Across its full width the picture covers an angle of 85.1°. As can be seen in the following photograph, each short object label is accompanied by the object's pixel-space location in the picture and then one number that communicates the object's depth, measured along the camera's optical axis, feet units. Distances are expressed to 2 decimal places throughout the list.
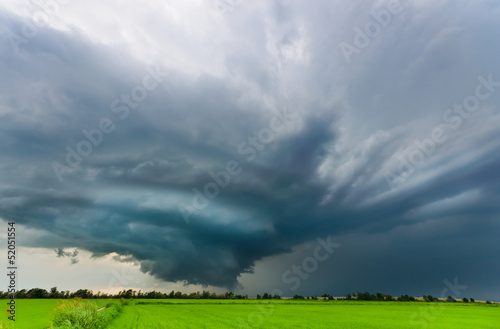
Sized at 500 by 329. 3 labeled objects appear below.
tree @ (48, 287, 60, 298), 464.24
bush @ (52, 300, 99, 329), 65.73
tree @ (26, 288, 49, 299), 447.83
